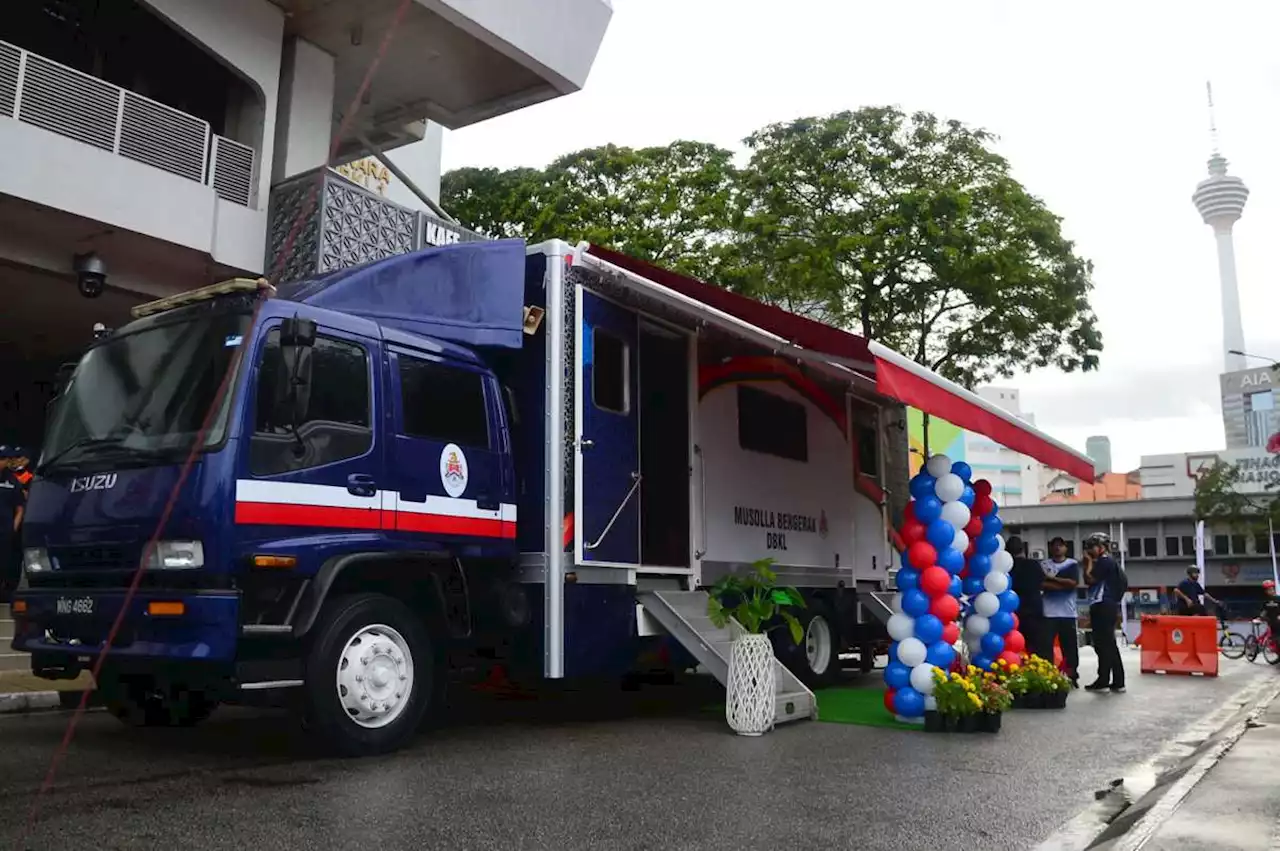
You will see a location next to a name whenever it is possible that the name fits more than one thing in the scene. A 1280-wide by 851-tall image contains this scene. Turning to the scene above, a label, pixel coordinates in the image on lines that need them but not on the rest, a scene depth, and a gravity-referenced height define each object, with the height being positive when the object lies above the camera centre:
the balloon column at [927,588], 8.34 +0.01
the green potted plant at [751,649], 7.59 -0.42
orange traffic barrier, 15.38 -0.80
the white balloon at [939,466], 8.95 +1.01
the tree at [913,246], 20.06 +6.42
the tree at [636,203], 23.22 +8.73
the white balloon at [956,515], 8.91 +0.61
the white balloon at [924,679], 8.15 -0.66
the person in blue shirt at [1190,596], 17.50 -0.11
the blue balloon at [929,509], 8.91 +0.66
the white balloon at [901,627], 8.49 -0.29
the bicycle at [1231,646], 20.94 -1.12
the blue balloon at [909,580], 8.70 +0.08
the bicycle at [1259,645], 19.27 -1.01
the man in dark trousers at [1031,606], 11.70 -0.18
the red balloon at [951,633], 8.48 -0.34
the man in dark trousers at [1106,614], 12.48 -0.28
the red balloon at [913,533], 8.93 +0.47
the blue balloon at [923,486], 9.01 +0.86
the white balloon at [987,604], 9.95 -0.13
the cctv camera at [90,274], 11.74 +3.42
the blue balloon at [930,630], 8.39 -0.31
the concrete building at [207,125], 11.16 +5.17
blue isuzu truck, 5.75 +0.65
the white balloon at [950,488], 8.89 +0.83
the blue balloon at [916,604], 8.52 -0.11
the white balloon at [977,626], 10.11 -0.34
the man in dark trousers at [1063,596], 12.03 -0.07
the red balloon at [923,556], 8.69 +0.27
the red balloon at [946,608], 8.49 -0.14
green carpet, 8.51 -1.01
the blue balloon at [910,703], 8.32 -0.86
